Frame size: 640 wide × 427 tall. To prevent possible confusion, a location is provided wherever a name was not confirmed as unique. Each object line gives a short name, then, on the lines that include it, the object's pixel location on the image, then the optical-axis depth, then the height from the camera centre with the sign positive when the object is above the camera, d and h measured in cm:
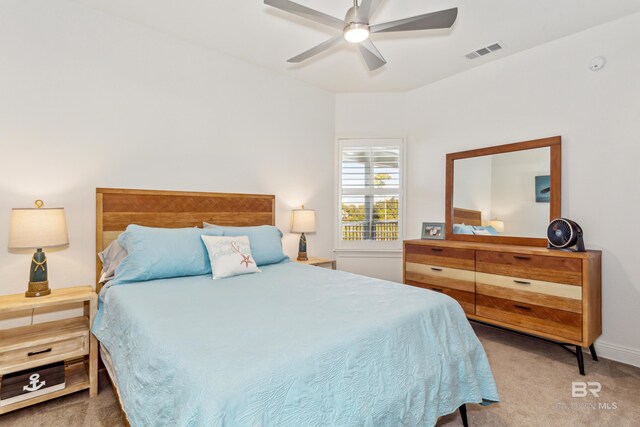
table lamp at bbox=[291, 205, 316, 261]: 357 -17
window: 415 +22
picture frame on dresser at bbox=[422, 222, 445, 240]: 364 -23
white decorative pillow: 235 -35
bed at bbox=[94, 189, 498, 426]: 101 -53
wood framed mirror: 292 +18
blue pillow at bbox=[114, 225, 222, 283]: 217 -32
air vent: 303 +153
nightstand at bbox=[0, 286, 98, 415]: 187 -81
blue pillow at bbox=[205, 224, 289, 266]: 275 -28
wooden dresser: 238 -62
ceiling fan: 191 +116
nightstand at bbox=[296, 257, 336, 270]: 346 -56
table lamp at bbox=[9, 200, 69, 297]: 198 -16
